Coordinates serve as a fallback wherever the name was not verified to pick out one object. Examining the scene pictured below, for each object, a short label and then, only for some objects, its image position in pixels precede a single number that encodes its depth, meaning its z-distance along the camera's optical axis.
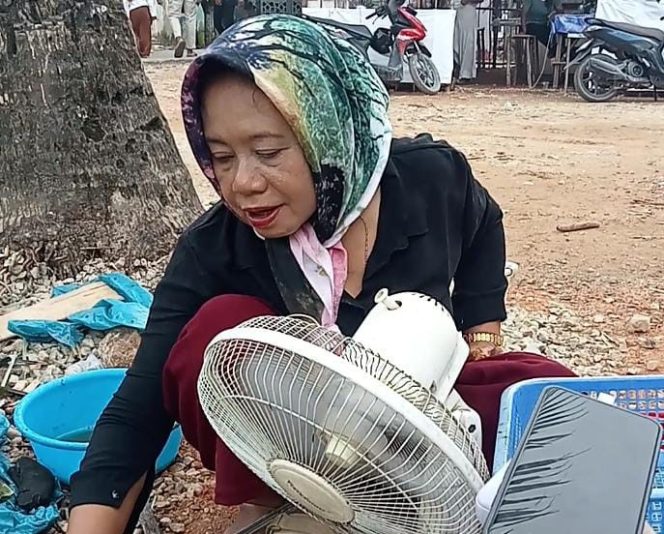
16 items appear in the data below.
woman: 1.72
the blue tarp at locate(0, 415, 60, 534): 2.30
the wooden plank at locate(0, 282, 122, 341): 3.27
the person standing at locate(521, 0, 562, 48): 12.18
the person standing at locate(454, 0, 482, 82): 12.41
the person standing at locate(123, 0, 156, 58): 5.57
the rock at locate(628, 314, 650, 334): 3.70
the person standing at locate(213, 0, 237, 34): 15.77
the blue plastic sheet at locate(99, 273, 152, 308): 3.40
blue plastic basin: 2.59
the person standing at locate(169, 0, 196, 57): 15.70
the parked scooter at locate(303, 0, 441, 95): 11.21
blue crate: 1.60
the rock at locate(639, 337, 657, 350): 3.55
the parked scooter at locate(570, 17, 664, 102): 10.37
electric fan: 1.26
